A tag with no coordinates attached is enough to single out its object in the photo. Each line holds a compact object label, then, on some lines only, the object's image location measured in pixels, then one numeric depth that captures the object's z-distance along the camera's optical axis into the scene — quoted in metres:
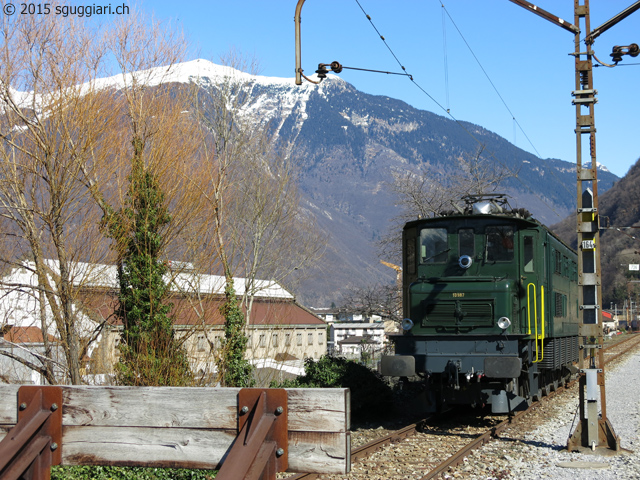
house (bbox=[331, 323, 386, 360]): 111.75
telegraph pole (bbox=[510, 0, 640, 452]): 10.93
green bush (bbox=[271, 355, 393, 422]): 14.98
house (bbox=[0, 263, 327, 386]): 14.46
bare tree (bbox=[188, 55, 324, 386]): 22.69
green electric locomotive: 12.62
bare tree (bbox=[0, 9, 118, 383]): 13.46
